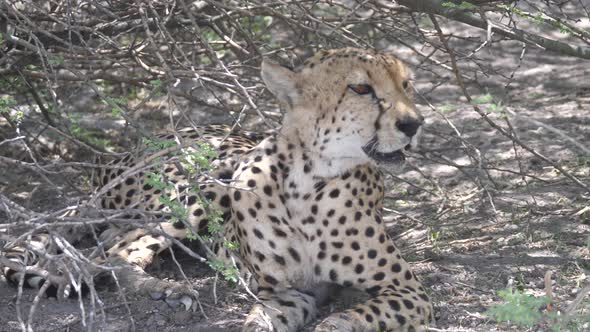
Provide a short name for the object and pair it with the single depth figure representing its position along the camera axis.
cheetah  8.10
